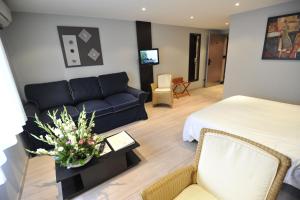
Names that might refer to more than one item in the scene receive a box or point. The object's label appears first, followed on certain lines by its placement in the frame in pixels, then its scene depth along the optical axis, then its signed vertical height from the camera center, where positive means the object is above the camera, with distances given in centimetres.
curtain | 124 -41
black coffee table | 154 -123
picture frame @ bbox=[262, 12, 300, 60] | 263 +23
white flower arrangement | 142 -76
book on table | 185 -101
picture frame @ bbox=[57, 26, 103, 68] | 302 +36
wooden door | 562 -12
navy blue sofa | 260 -74
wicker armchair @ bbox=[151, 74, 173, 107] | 388 -83
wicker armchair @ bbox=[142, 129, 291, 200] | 87 -76
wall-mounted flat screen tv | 400 +5
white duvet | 135 -82
